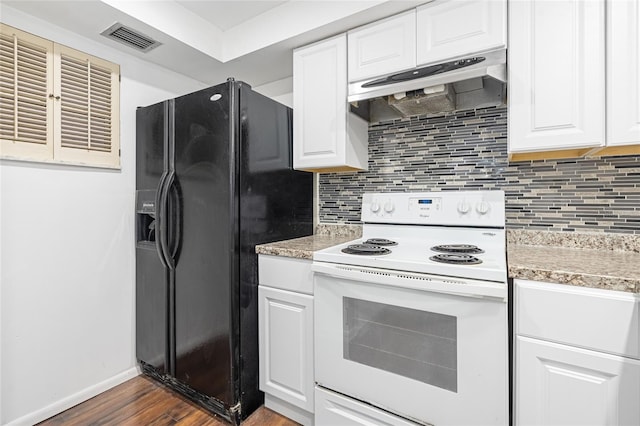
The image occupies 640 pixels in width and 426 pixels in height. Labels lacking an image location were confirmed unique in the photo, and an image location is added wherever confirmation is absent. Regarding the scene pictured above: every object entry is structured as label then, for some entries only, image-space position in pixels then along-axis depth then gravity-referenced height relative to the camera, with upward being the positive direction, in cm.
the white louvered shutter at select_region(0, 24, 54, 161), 155 +59
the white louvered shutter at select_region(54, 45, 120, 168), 175 +60
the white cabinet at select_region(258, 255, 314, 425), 159 -66
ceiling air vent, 176 +102
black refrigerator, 163 -9
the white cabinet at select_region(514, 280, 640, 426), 95 -46
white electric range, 111 -45
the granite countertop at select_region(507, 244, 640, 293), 97 -19
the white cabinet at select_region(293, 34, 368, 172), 181 +58
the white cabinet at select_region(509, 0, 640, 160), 120 +54
